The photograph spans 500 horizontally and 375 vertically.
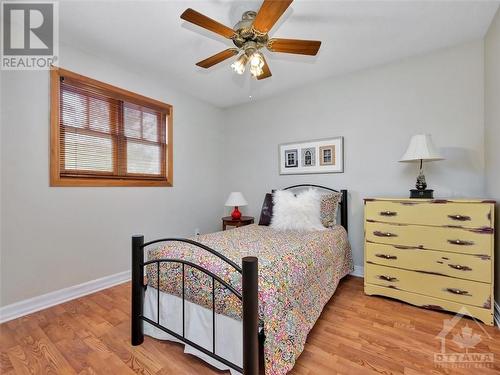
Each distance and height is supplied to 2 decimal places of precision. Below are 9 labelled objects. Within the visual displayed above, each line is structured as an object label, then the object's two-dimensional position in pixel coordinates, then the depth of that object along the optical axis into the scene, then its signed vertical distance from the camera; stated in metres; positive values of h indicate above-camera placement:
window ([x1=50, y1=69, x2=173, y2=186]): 2.33 +0.58
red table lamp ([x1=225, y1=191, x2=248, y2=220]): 3.49 -0.24
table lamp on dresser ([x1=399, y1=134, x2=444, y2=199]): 2.21 +0.29
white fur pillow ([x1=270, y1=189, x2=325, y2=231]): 2.62 -0.31
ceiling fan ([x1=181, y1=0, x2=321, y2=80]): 1.50 +1.09
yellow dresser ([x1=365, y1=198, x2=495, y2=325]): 1.91 -0.60
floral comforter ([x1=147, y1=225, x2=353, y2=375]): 1.29 -0.62
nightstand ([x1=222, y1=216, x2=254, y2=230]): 3.37 -0.52
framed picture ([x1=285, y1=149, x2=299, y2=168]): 3.41 +0.39
